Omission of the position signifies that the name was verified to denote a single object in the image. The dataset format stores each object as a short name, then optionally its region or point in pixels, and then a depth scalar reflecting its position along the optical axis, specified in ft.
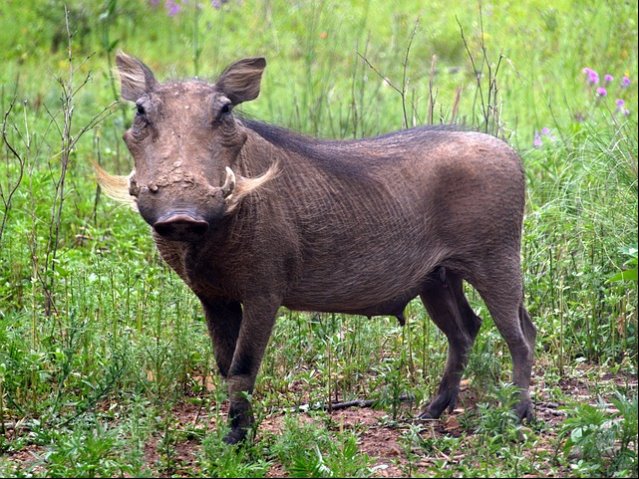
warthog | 24.00
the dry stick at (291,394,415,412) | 29.76
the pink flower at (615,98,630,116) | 41.34
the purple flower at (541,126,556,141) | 42.52
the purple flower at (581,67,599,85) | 43.96
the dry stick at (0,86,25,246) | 29.16
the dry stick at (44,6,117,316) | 30.35
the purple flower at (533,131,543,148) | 41.39
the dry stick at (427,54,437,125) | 36.50
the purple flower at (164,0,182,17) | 58.65
